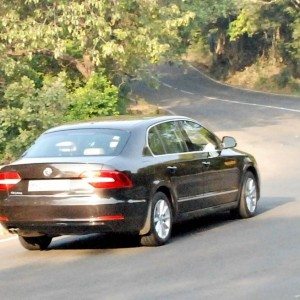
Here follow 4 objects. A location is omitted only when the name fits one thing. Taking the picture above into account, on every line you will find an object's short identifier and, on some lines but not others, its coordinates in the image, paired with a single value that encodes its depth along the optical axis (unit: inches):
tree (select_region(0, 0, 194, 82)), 1187.3
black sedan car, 435.2
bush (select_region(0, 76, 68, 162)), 948.6
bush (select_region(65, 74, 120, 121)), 1147.9
